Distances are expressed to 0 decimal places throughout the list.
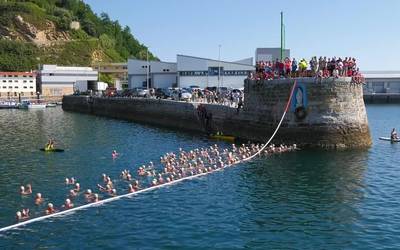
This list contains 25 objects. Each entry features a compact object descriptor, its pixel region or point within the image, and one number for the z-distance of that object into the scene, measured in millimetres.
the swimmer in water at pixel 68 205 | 28750
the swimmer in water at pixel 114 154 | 46062
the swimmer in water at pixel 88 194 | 30909
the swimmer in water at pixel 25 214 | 27070
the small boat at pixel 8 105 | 123188
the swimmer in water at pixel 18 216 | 26311
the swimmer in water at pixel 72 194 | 31380
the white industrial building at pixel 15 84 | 147125
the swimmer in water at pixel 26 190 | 31934
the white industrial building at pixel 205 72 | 110438
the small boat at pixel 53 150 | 49625
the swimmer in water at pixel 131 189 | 32597
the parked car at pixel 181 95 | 81250
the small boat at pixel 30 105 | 122750
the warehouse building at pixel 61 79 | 155250
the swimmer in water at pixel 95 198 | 30119
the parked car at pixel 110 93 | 110188
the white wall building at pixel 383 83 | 161000
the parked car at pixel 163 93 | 89806
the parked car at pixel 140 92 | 97756
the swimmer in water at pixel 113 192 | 31844
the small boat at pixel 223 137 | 55844
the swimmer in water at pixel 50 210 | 27862
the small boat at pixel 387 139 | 54656
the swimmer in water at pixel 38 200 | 29672
